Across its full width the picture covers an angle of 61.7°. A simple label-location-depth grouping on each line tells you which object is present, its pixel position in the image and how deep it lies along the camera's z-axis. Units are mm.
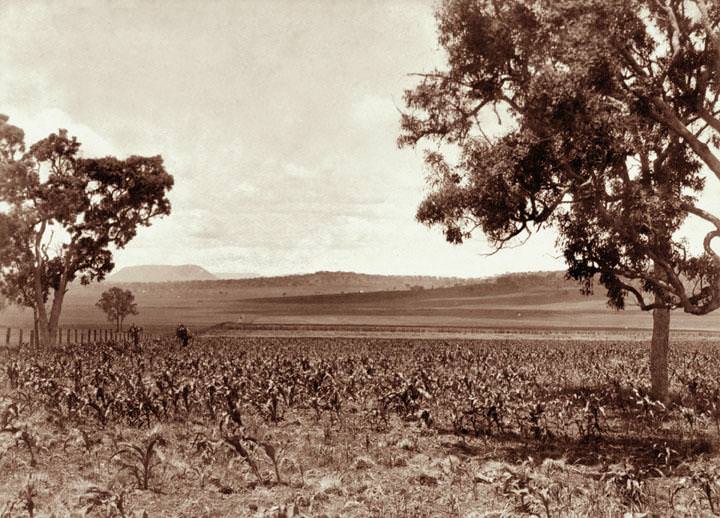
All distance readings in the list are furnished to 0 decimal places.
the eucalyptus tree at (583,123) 13336
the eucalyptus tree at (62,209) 36844
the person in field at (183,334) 39906
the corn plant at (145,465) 10053
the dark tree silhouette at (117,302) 61781
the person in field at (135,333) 35909
